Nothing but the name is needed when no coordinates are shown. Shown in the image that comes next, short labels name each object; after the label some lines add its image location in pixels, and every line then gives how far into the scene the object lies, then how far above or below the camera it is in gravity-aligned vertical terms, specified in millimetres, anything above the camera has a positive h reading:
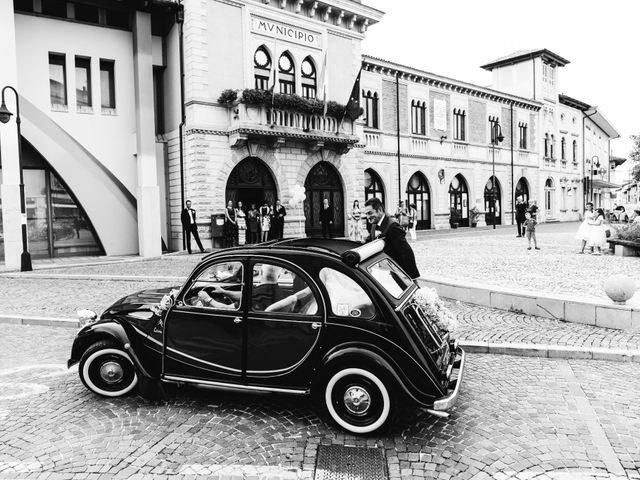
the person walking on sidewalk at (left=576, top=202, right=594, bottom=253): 16047 -475
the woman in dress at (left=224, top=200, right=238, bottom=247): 20031 -166
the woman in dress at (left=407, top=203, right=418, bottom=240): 22750 -249
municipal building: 18031 +4235
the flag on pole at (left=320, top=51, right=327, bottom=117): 22594 +6234
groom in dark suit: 6805 -320
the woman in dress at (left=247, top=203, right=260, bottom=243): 20344 -147
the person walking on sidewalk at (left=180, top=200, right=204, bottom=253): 18719 -50
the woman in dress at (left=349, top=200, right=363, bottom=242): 21578 -213
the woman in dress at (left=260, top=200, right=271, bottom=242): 20547 -3
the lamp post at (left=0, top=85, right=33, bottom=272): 15172 +113
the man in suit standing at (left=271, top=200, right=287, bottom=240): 20844 +25
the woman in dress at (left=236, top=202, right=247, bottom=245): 20016 -176
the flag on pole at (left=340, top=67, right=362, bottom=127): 23078 +5140
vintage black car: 4055 -1007
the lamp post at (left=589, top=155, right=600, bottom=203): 52106 +5018
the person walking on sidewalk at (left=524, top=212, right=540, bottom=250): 16984 -394
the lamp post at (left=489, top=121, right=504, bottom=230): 35625 +4102
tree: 39884 +4352
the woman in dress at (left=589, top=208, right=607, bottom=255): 15672 -642
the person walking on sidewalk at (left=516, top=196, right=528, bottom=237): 22984 +17
